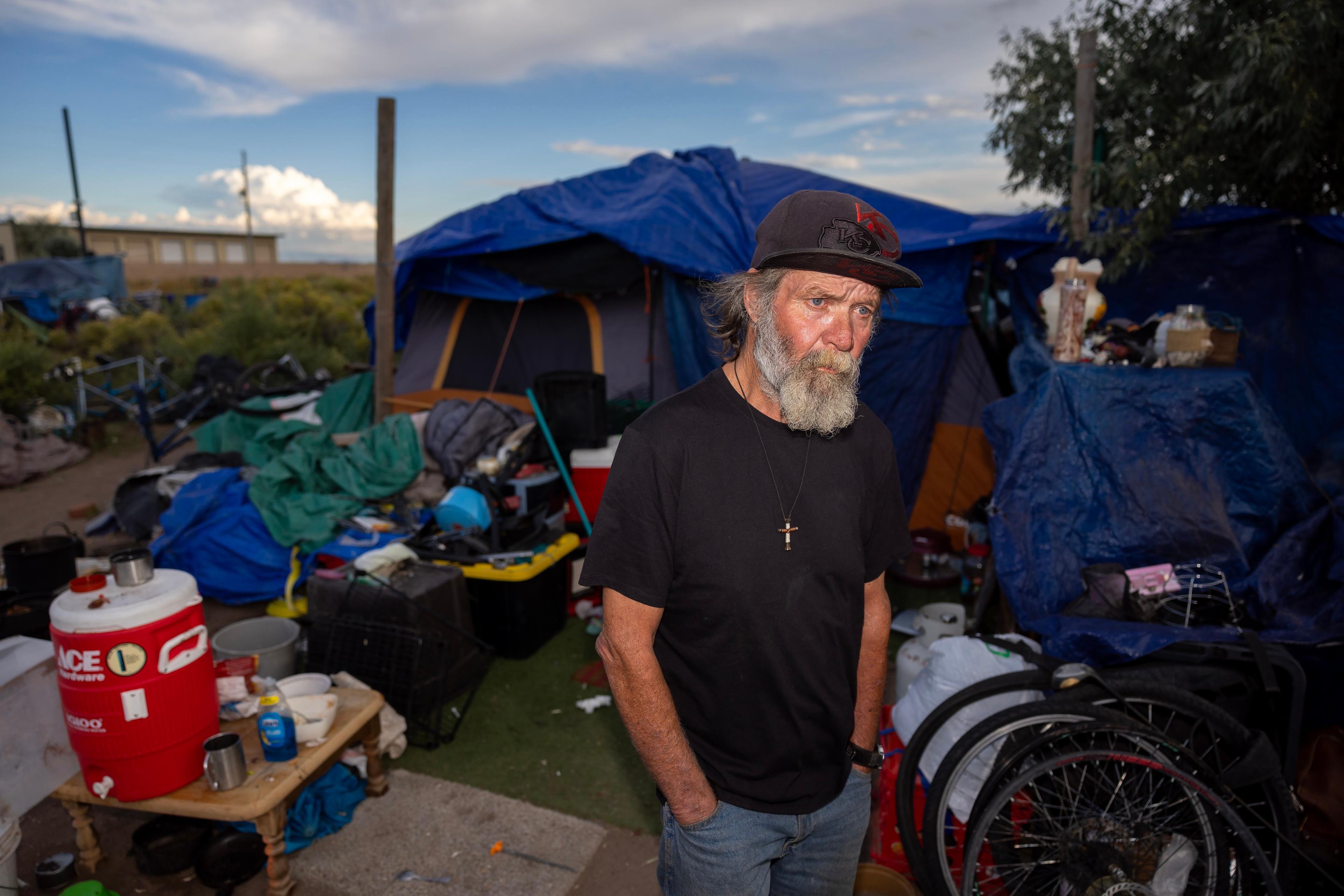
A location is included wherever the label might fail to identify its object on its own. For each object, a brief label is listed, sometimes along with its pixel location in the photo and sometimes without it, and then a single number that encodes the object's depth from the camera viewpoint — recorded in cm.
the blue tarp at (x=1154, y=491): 303
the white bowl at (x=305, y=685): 315
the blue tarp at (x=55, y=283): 1820
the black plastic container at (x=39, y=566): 476
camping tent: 553
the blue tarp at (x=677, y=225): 545
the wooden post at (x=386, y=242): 624
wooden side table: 251
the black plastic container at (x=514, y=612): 441
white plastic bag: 268
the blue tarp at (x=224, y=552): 497
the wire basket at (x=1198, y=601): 288
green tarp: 510
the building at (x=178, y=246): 4159
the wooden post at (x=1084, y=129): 435
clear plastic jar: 351
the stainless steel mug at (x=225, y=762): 253
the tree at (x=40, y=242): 2795
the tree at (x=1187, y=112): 374
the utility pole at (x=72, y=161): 2383
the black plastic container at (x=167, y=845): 280
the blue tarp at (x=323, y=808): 301
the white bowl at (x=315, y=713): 287
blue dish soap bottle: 270
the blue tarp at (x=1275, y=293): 418
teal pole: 518
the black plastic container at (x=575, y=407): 534
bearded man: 146
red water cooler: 235
